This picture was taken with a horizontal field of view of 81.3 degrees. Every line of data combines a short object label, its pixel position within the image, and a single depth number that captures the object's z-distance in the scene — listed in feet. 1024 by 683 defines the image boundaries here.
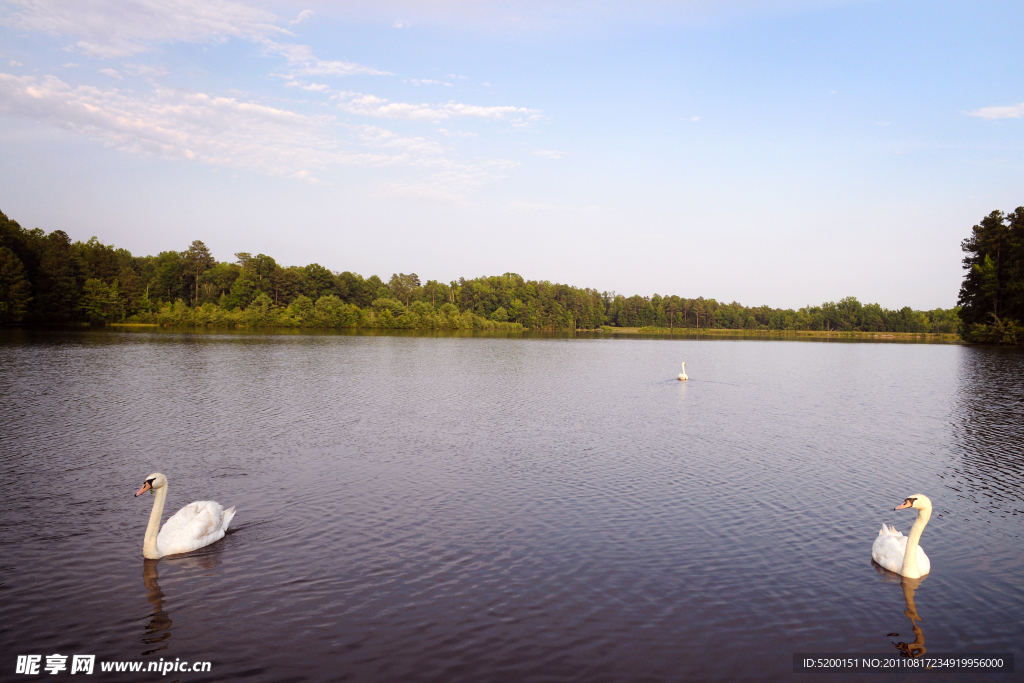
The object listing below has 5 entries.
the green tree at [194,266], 524.36
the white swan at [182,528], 35.65
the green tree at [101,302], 389.80
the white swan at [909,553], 34.78
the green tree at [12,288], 299.99
